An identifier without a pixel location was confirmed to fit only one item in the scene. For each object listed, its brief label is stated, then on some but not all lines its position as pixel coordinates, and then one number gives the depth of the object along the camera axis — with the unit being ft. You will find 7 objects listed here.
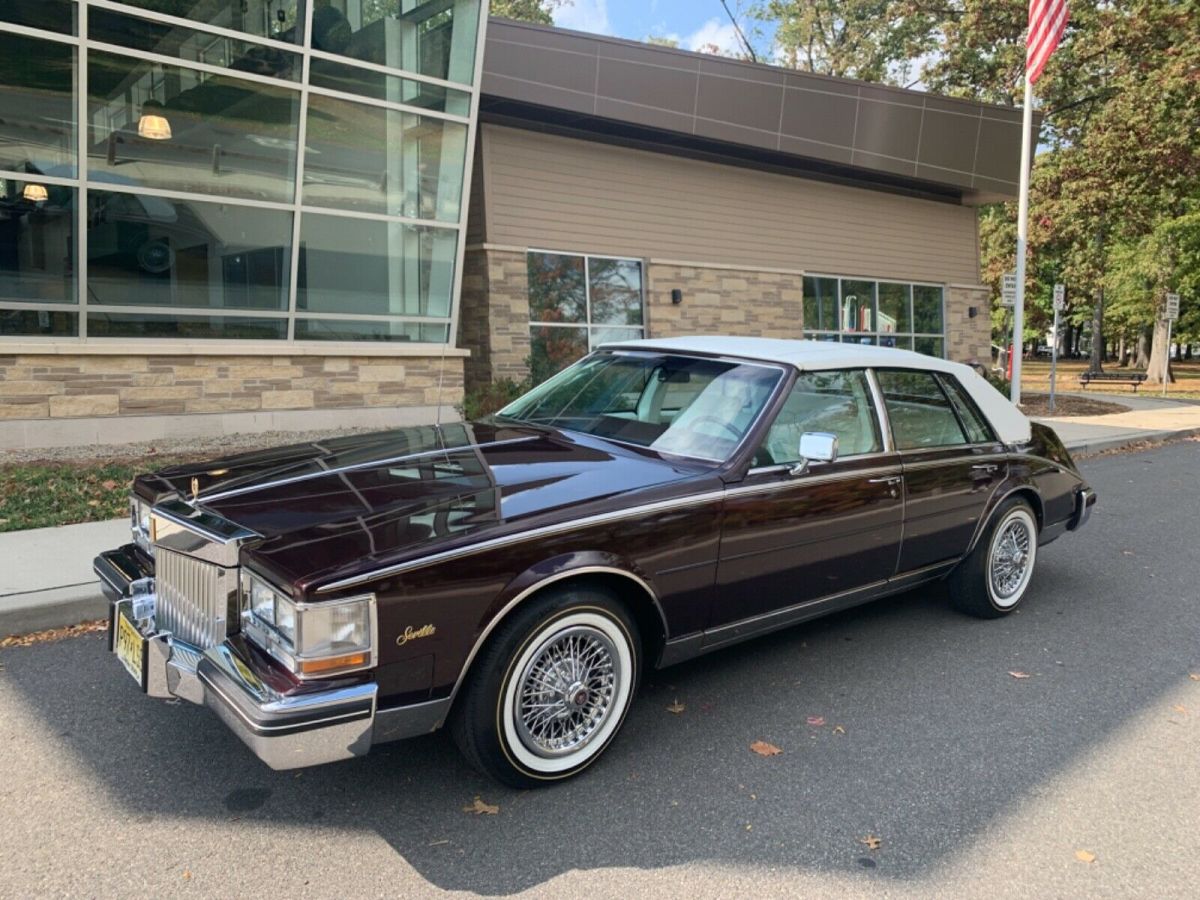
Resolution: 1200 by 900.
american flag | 41.88
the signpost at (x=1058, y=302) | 54.35
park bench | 91.81
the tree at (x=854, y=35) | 88.69
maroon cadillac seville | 8.60
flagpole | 44.88
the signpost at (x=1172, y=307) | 64.34
